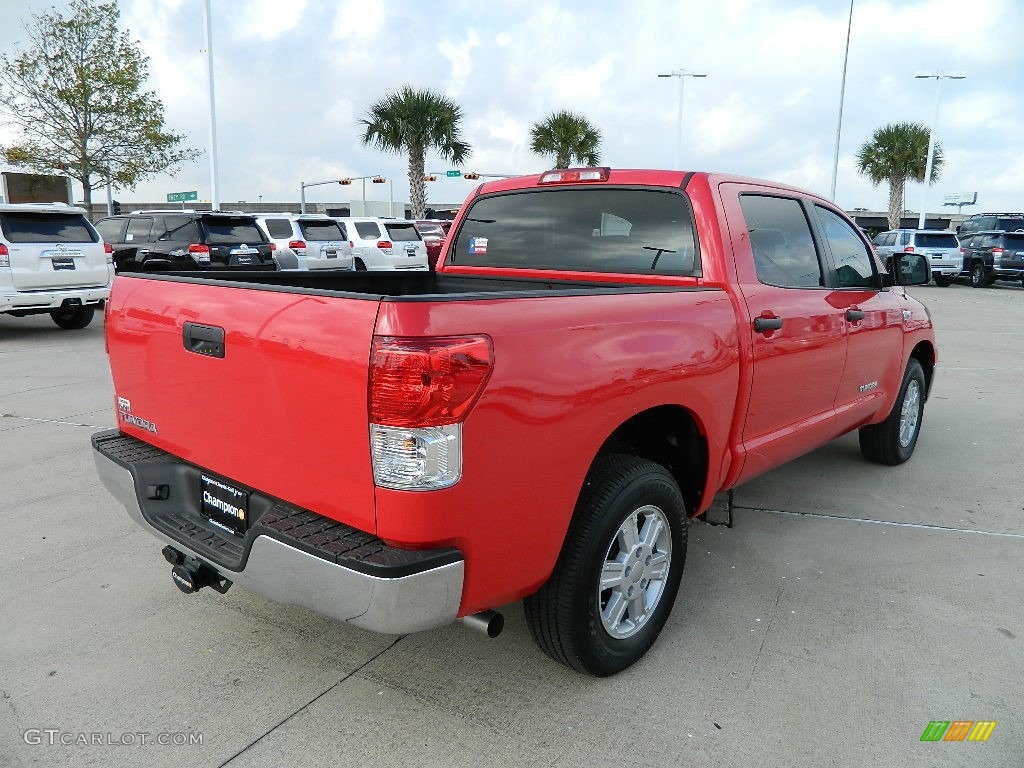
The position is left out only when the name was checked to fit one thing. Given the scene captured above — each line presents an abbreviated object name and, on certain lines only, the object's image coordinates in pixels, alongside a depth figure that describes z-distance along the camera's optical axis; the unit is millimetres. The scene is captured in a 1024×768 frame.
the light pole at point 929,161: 35688
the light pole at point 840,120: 30784
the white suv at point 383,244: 19203
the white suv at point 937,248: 24125
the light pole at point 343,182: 45781
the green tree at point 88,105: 25609
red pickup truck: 2102
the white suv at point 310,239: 17234
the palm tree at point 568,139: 40219
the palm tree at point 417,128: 36062
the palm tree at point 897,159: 42312
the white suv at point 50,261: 10039
